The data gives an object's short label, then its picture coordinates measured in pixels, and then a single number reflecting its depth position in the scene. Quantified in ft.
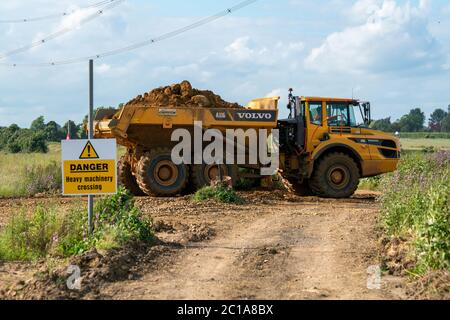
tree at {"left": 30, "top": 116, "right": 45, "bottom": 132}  198.18
